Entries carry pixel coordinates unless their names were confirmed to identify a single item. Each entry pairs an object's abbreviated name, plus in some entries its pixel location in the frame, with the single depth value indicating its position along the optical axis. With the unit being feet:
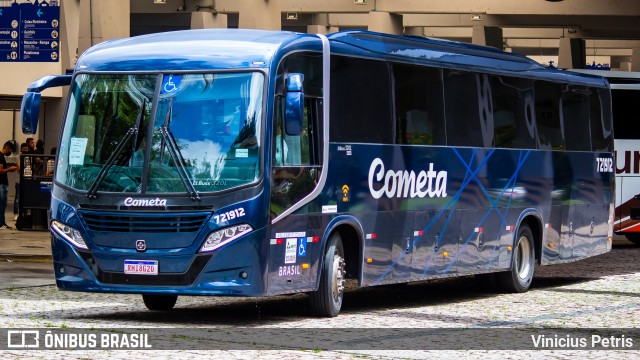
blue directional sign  116.78
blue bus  44.83
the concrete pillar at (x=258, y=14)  113.29
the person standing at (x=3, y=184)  97.50
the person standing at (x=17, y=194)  105.60
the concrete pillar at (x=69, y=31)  118.93
